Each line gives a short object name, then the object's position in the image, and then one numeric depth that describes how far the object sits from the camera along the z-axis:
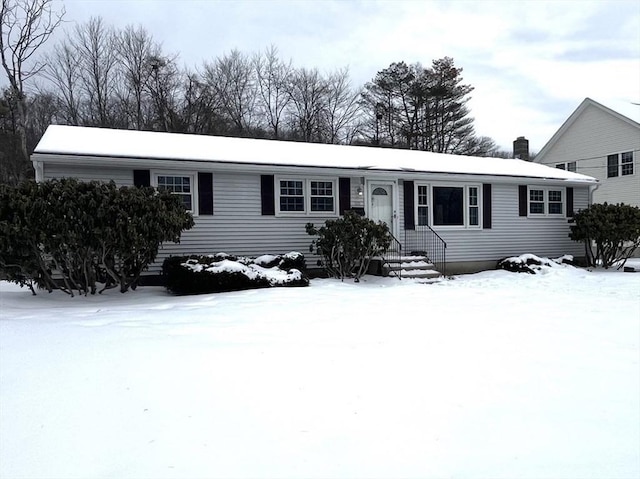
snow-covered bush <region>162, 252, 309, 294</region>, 9.35
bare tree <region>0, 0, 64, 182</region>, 21.42
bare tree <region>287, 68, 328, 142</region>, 30.68
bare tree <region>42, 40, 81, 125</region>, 26.64
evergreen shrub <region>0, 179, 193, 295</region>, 7.92
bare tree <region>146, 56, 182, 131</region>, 27.61
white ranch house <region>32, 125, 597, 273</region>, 10.60
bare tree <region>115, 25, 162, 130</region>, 27.62
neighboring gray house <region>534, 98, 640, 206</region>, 20.64
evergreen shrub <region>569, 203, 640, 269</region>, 13.80
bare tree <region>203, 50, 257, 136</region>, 29.59
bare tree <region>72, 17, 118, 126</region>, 27.36
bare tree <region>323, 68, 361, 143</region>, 31.56
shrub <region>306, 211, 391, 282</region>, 10.73
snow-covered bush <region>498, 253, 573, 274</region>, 13.29
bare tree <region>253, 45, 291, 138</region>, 31.00
